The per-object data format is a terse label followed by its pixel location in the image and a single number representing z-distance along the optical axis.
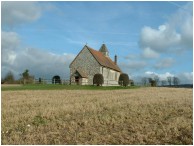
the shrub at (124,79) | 37.19
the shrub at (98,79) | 32.22
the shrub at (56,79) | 35.90
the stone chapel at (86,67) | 36.18
